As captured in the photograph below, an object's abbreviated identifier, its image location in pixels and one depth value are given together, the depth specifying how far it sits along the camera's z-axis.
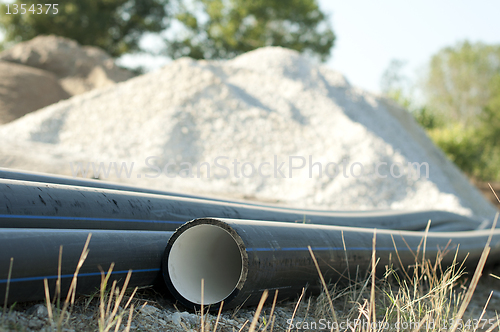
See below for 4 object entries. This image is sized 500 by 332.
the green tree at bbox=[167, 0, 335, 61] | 18.75
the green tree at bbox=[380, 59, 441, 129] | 15.28
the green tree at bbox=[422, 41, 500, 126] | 27.98
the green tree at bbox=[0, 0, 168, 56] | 15.28
